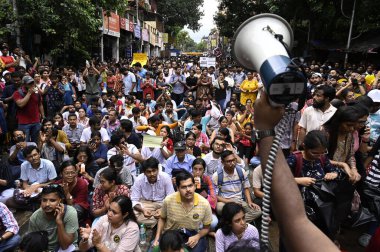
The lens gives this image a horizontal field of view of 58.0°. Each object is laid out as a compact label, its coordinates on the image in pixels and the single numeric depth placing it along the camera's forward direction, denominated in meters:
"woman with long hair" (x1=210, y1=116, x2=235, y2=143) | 6.72
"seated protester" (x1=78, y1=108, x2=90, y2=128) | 7.21
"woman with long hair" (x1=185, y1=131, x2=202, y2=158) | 5.71
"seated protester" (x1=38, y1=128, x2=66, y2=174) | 5.93
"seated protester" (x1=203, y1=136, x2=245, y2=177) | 5.36
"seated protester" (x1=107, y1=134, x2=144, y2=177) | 5.39
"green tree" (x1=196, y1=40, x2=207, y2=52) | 139.75
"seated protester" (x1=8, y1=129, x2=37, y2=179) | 5.29
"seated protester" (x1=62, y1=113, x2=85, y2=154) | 6.88
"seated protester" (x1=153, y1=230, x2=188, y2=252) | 3.06
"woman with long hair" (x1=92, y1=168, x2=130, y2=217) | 4.23
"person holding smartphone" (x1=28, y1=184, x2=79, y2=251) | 3.56
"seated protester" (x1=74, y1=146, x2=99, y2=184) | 5.35
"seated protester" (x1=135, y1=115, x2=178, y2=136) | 6.91
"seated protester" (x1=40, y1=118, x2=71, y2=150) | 6.07
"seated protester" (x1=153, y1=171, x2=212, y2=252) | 3.92
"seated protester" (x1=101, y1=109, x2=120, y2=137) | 7.02
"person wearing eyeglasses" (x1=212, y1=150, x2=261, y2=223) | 4.67
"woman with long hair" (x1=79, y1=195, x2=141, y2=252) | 3.47
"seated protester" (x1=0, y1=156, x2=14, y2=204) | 4.98
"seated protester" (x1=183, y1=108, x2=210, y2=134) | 7.20
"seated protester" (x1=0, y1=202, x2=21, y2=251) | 3.69
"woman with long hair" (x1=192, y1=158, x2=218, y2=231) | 4.70
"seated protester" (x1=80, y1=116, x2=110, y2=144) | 6.49
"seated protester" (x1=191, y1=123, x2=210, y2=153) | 6.41
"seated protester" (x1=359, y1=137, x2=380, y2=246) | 3.48
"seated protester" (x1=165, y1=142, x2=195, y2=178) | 5.23
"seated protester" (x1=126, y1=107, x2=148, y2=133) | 7.40
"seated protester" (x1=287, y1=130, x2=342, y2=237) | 2.94
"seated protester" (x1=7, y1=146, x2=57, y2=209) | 4.89
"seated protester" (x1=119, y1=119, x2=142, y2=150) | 6.24
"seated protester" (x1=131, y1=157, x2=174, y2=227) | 4.51
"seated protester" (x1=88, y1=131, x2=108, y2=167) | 5.83
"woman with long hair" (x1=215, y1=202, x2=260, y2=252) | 3.54
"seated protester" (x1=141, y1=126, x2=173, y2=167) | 5.72
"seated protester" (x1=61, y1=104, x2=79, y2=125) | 7.40
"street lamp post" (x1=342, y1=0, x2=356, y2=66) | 15.73
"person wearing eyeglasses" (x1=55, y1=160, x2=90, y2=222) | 4.34
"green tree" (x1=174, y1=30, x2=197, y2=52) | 87.15
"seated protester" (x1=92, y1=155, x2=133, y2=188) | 4.68
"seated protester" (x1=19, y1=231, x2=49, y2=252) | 3.08
